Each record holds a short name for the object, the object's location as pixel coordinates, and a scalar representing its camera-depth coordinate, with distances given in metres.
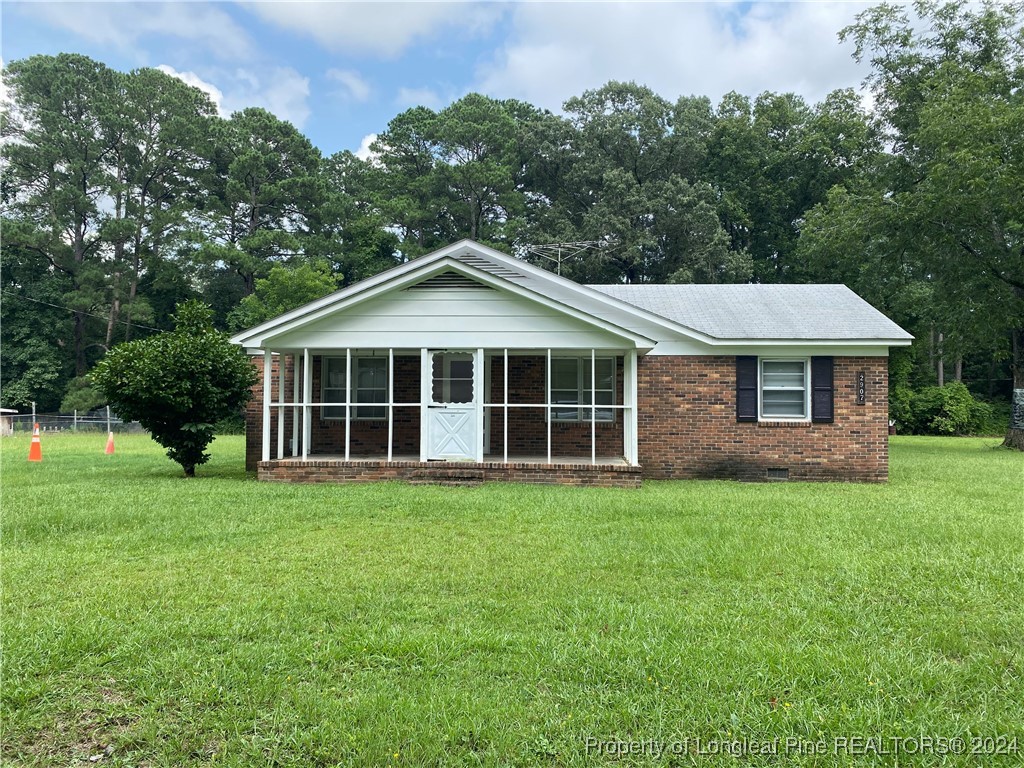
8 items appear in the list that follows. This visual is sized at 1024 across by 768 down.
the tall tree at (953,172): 17.67
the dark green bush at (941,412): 27.31
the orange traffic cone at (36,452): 14.98
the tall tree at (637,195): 31.98
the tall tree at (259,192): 34.66
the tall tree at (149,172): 35.12
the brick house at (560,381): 11.34
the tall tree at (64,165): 34.31
